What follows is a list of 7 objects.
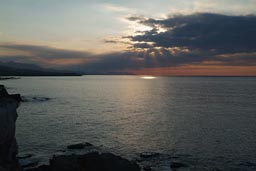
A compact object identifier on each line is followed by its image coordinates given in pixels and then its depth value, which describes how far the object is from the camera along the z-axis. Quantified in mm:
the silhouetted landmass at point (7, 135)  18781
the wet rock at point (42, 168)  27591
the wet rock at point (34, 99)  99756
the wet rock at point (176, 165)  32875
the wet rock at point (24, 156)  34844
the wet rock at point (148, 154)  36981
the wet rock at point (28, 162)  31847
